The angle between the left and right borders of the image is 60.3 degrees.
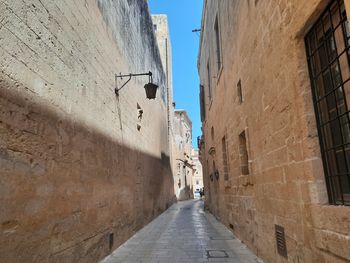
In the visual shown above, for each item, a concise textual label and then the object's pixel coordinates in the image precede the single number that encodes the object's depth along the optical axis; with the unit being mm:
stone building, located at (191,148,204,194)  62219
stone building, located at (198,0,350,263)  2578
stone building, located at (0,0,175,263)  2781
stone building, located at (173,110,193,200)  25188
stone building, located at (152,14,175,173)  21438
